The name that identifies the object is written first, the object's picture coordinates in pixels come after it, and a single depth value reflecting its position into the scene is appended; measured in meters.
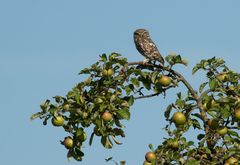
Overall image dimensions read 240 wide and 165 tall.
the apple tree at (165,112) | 16.14
